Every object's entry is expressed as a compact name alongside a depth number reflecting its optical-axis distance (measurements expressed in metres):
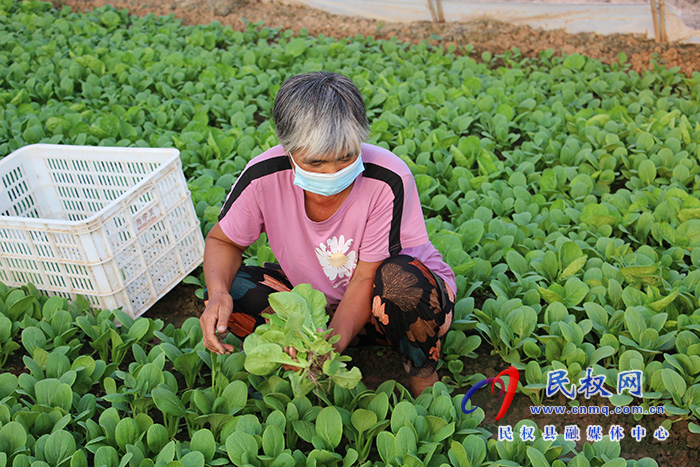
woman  1.66
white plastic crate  2.13
